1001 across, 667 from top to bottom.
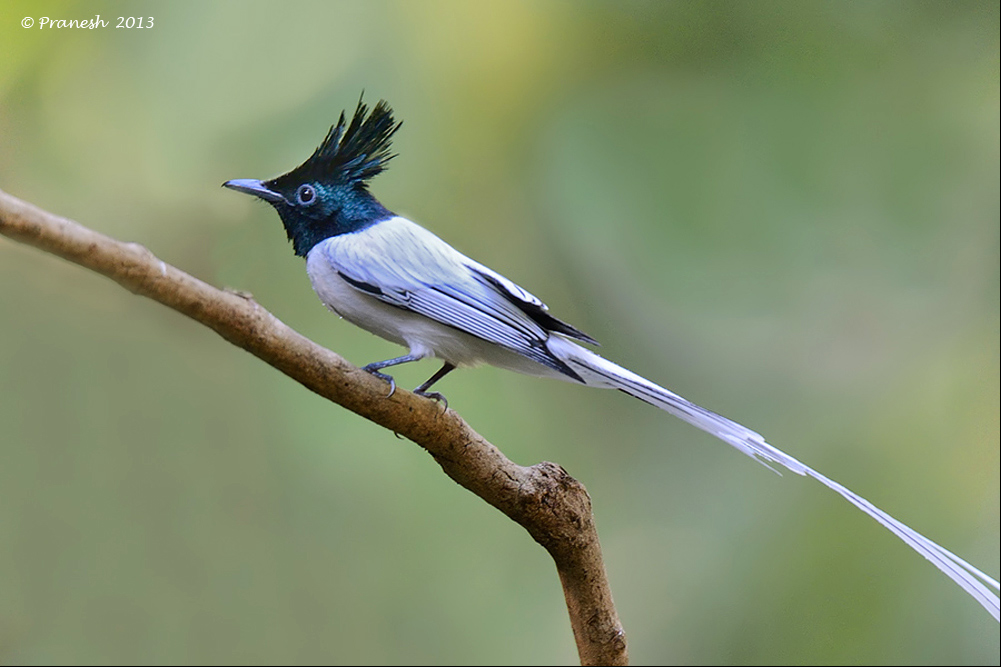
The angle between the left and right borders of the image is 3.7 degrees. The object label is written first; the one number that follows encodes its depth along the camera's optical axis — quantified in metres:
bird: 4.71
